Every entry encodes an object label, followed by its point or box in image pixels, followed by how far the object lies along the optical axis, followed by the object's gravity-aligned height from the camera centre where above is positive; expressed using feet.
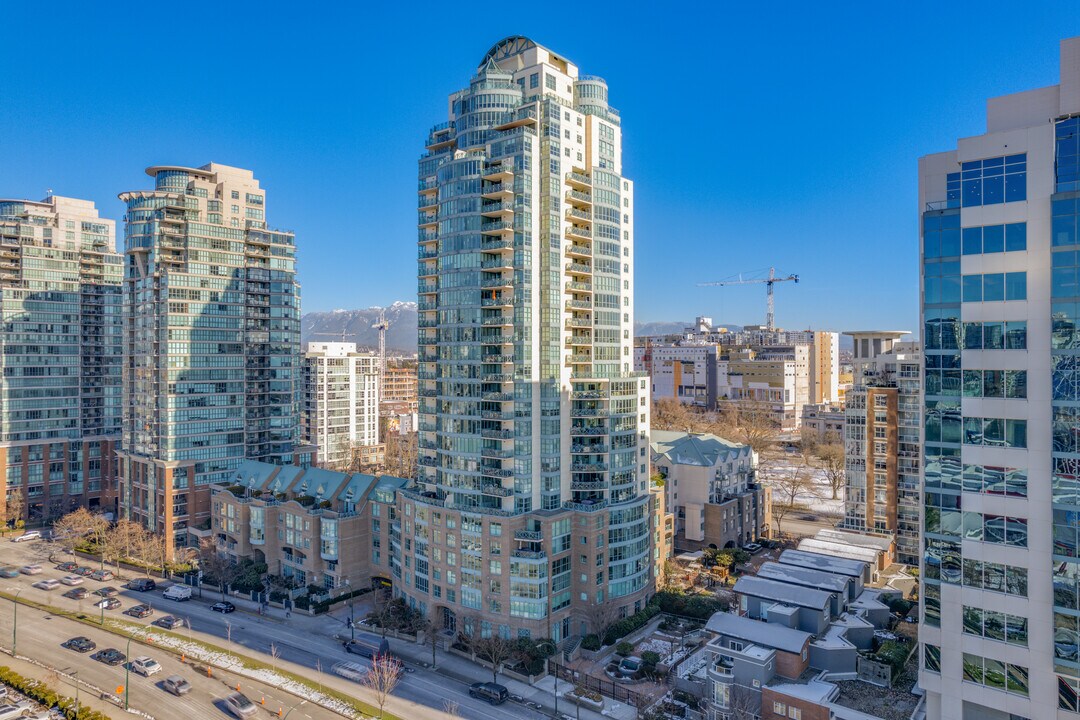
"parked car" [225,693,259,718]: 175.94 -90.48
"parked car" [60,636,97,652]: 215.51 -91.03
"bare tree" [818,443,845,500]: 441.31 -70.25
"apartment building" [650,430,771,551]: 318.24 -65.62
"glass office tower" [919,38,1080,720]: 120.67 -10.44
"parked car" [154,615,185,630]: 234.68 -91.35
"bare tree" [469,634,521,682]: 197.36 -86.02
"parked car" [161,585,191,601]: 263.29 -90.91
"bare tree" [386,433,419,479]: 454.81 -68.60
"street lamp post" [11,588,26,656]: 217.77 -89.33
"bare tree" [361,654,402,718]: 176.35 -86.77
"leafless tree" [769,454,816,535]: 409.28 -86.12
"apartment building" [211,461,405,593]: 263.49 -66.30
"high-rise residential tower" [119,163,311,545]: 315.78 +9.01
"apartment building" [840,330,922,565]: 281.13 -37.89
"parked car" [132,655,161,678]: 199.21 -90.36
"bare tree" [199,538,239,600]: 269.85 -85.04
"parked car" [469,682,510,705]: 184.96 -91.06
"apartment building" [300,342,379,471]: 495.82 -34.53
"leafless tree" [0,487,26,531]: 350.43 -76.76
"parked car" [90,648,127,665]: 206.59 -90.96
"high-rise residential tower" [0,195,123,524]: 363.35 +0.93
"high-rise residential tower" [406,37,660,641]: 218.59 -4.97
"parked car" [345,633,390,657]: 213.46 -91.28
